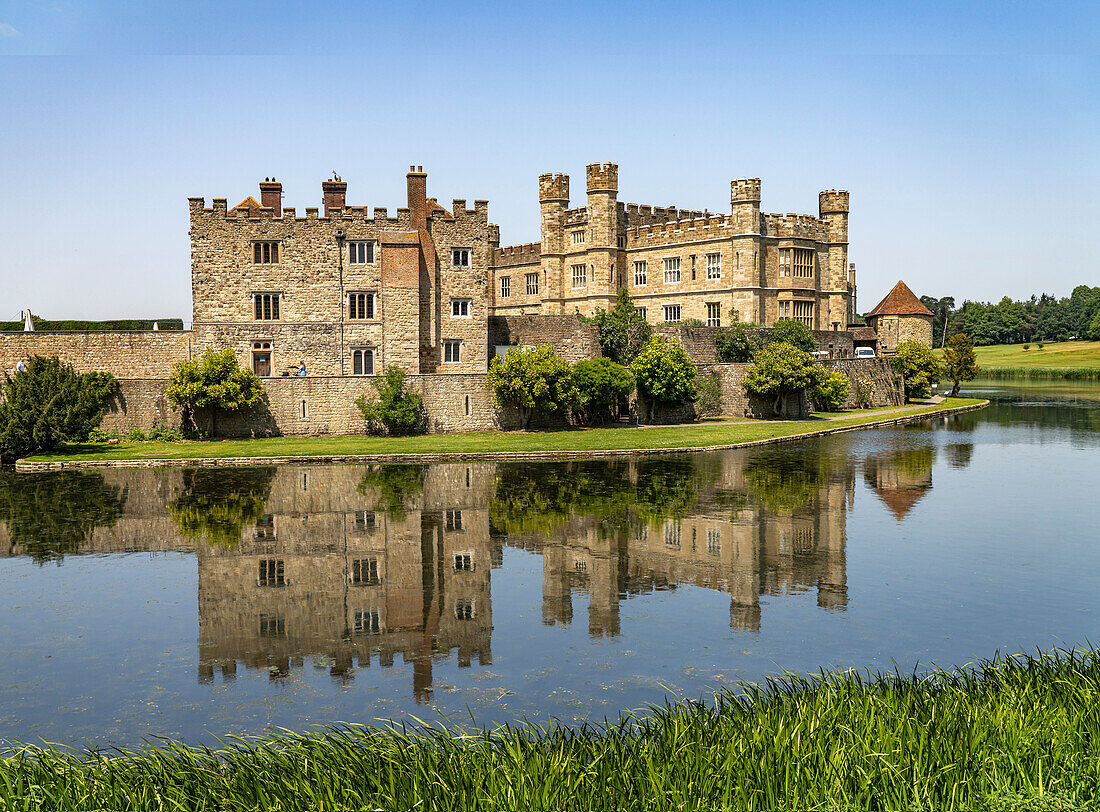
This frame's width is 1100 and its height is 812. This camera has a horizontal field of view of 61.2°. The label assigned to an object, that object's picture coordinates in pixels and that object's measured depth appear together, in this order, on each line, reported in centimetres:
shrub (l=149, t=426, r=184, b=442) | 3978
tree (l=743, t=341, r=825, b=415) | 5028
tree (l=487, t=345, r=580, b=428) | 4266
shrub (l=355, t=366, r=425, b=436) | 4162
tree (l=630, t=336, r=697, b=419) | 4750
